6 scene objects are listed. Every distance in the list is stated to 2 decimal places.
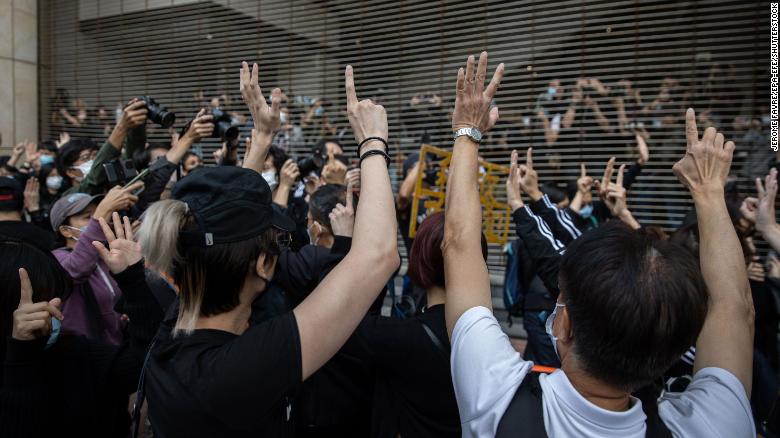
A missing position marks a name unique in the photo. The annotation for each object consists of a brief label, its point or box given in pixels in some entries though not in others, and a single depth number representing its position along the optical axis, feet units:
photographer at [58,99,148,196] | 11.01
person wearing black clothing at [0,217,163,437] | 5.70
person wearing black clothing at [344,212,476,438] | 5.85
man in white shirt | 3.65
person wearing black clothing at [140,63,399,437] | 4.04
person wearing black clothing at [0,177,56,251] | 9.18
